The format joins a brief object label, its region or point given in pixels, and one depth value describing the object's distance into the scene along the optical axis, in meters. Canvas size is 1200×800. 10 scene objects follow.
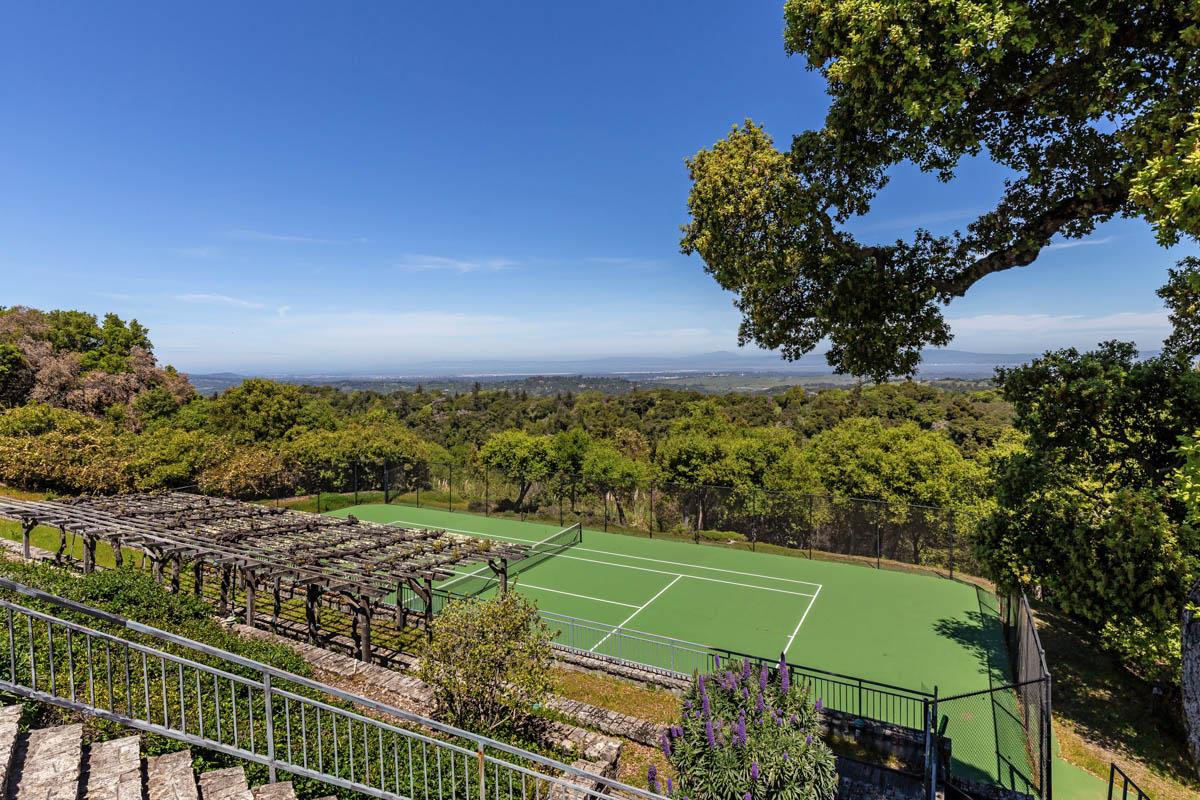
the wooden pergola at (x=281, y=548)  12.72
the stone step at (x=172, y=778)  5.00
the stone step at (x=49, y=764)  4.32
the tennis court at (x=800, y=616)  12.09
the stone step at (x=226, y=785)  5.22
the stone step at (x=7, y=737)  4.21
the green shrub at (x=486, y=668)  8.62
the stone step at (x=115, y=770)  4.65
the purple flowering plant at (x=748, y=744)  5.87
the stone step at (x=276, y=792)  5.40
